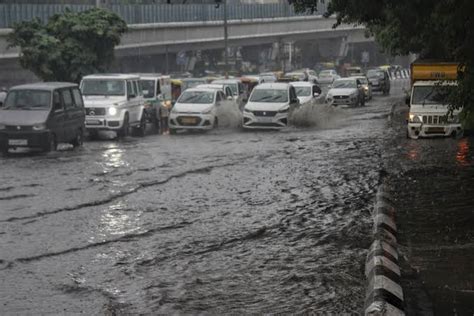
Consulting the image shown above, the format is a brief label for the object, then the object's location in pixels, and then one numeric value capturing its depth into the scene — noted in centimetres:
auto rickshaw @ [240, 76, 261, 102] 4768
